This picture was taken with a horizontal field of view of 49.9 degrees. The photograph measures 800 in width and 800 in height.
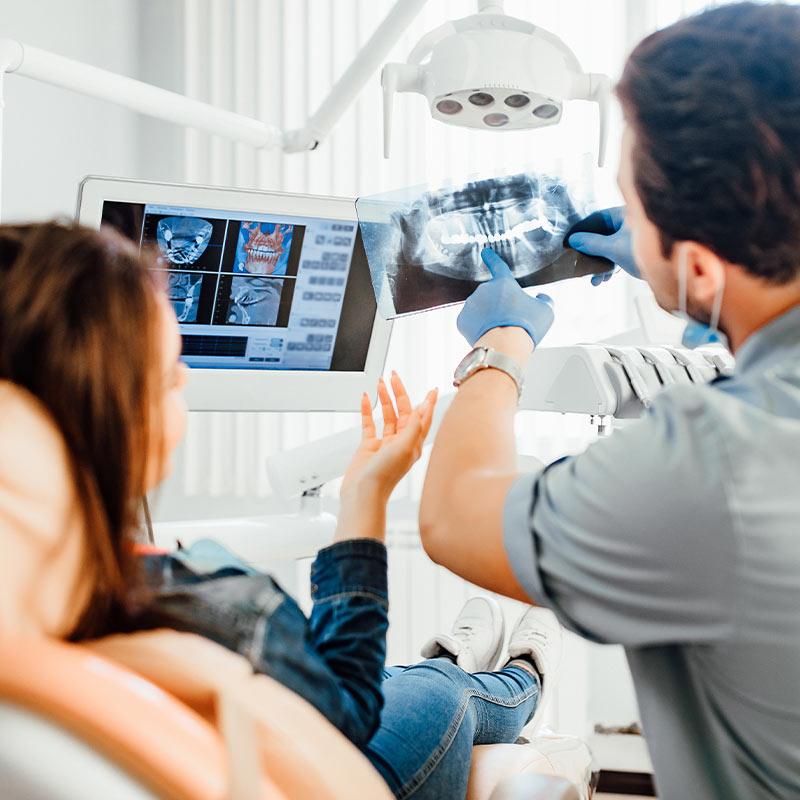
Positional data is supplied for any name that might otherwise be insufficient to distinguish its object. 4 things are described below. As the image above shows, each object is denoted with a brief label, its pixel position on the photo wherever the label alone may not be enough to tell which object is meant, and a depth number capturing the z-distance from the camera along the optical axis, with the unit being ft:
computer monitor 4.43
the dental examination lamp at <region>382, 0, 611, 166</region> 3.30
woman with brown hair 1.86
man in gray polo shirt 2.08
